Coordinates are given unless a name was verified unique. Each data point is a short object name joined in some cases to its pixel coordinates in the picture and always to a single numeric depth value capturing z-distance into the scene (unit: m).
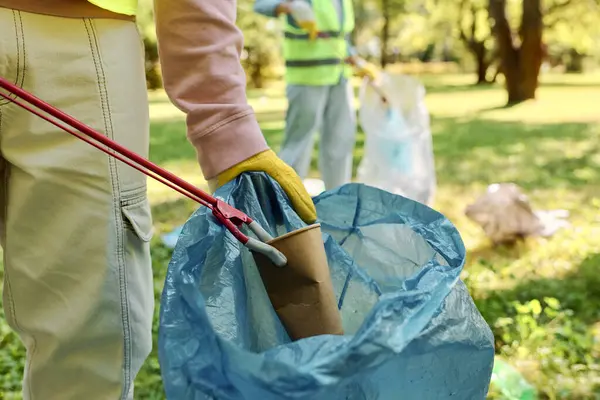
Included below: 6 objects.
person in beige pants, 1.12
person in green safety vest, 3.80
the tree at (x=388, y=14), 27.75
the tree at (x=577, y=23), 15.96
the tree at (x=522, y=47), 12.67
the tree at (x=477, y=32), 21.70
